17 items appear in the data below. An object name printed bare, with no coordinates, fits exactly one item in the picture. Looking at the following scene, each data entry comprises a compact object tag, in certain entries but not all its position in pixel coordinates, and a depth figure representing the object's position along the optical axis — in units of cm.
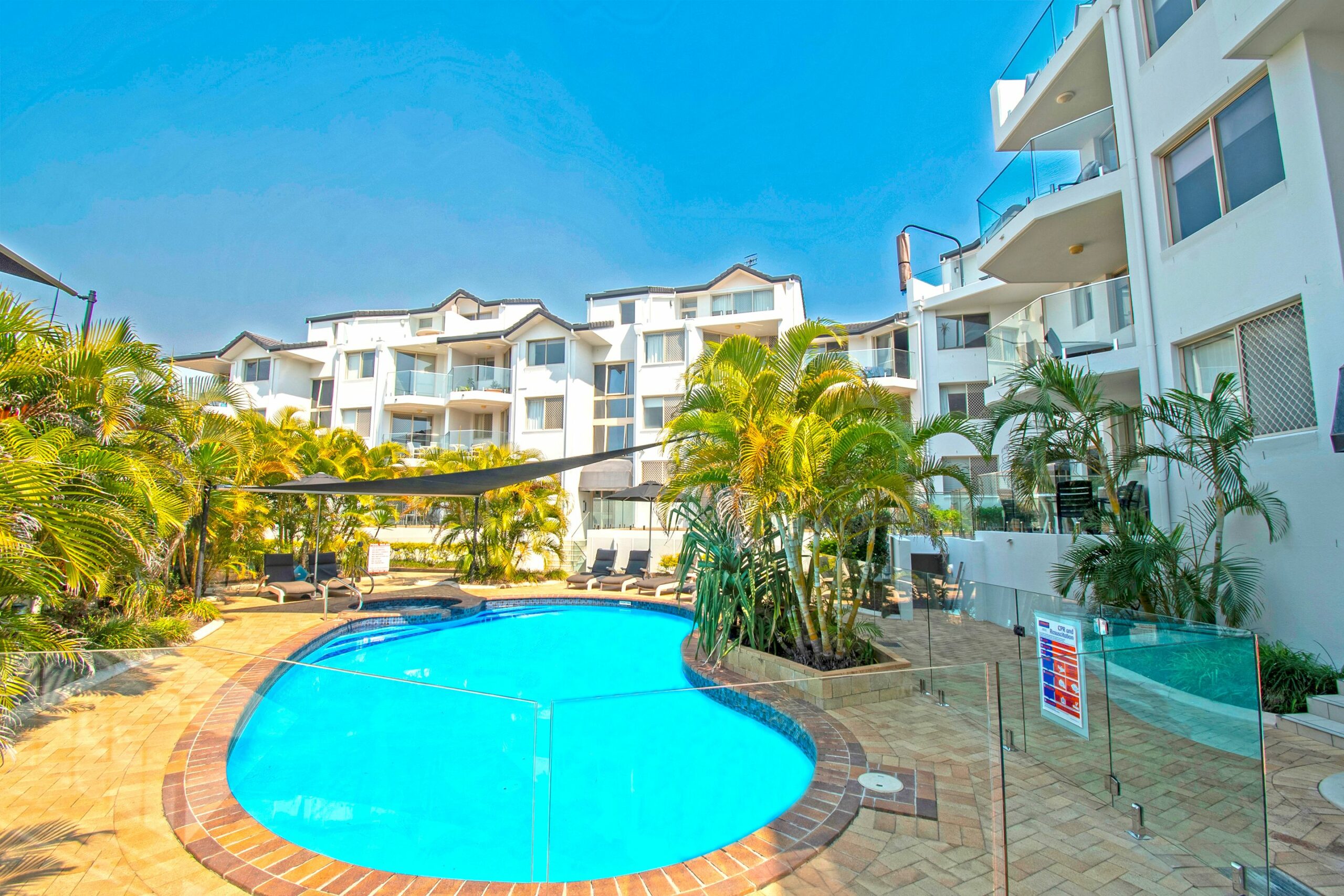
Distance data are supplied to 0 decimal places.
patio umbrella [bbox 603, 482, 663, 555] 1587
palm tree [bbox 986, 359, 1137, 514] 784
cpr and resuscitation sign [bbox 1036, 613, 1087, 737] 401
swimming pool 322
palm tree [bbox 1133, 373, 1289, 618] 670
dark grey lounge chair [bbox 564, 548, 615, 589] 1566
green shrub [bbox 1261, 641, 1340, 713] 587
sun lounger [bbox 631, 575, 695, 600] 1427
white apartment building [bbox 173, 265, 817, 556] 2505
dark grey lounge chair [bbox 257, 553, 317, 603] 1320
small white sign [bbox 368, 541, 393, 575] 1350
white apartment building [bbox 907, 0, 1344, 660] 650
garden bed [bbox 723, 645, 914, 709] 442
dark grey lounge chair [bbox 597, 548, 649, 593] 1558
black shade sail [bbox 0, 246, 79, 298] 608
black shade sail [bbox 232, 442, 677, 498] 1034
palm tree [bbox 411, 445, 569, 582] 1577
